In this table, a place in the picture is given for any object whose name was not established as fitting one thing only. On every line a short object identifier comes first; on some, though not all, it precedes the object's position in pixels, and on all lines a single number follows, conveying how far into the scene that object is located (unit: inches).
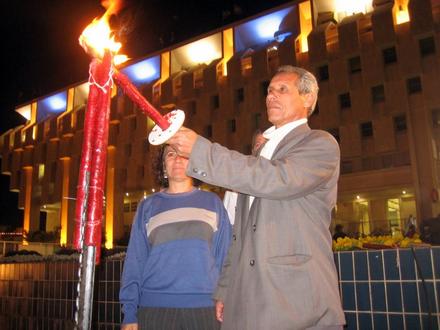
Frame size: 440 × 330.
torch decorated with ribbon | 61.5
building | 882.1
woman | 113.3
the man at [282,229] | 71.7
